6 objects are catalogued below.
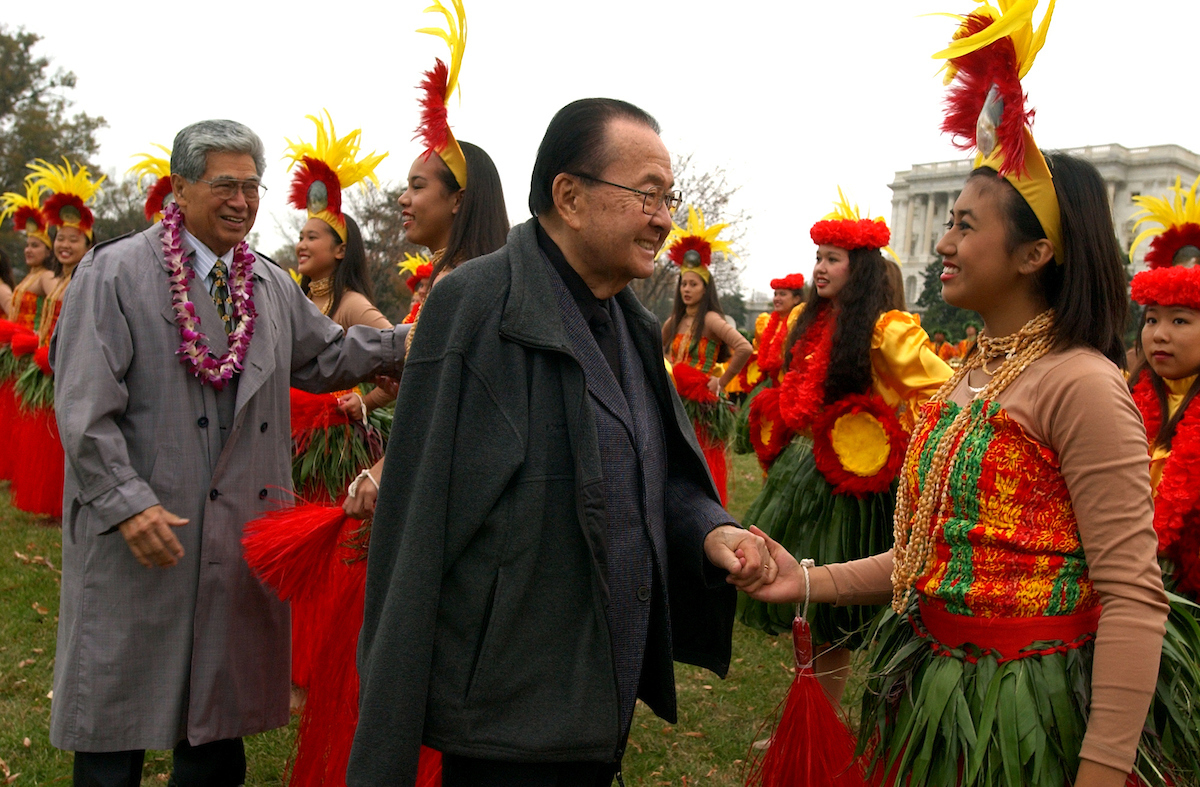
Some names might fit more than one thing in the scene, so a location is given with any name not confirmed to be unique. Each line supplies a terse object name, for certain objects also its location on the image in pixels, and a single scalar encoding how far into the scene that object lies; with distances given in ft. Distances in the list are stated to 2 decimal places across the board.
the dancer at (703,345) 26.40
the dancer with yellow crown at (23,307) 27.27
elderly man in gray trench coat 8.74
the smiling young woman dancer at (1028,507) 5.87
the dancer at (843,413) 13.89
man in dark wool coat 5.65
